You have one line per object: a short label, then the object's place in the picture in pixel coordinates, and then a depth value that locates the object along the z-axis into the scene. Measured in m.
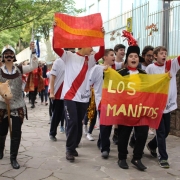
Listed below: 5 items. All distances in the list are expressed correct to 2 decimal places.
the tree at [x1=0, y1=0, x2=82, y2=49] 9.18
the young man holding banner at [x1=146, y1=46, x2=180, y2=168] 5.21
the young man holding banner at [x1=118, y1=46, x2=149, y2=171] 4.98
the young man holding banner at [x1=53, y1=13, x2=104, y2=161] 5.32
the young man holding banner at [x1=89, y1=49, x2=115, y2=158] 5.67
